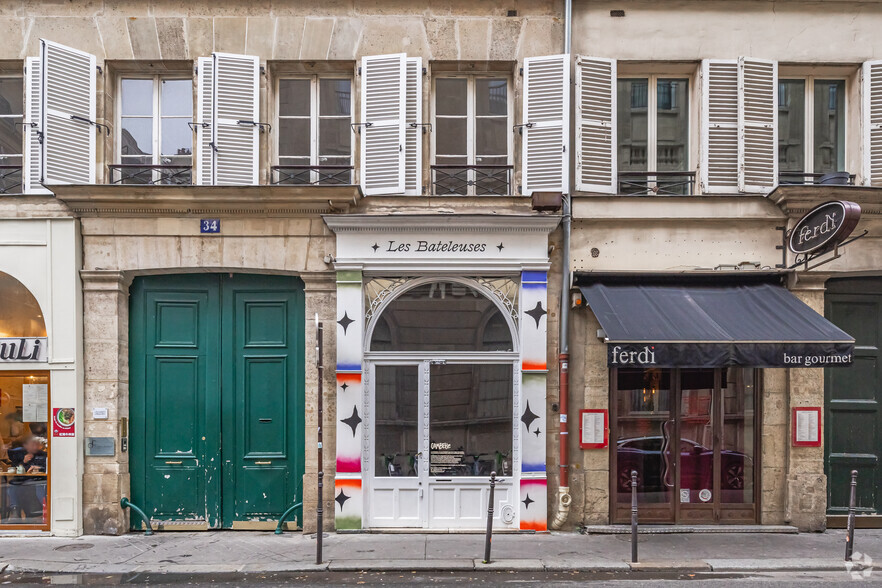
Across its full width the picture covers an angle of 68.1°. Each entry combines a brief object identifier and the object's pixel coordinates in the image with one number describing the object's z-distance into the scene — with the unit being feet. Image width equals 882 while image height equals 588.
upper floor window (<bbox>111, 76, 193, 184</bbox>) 31.55
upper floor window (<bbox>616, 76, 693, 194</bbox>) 31.99
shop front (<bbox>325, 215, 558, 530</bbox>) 30.25
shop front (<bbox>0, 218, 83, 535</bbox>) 30.01
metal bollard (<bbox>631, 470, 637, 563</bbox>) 25.00
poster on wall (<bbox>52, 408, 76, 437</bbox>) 29.99
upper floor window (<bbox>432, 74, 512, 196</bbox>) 31.71
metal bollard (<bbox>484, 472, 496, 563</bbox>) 24.81
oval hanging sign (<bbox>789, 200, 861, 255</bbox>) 26.16
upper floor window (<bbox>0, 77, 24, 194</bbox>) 31.45
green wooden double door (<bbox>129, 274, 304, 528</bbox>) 30.94
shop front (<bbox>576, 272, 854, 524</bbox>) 30.78
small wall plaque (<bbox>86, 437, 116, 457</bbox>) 30.27
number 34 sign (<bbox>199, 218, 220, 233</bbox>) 30.66
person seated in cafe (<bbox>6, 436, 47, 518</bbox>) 30.42
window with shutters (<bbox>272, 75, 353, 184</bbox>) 31.73
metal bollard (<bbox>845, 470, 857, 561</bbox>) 25.14
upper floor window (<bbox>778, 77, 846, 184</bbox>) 32.37
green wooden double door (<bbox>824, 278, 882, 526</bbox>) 31.53
